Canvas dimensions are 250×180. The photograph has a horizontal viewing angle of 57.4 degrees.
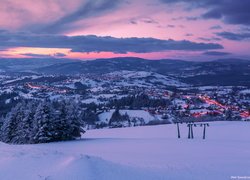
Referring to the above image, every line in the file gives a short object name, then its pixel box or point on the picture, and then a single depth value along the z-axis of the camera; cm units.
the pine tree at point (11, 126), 3463
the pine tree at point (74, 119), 3257
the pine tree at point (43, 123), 3072
